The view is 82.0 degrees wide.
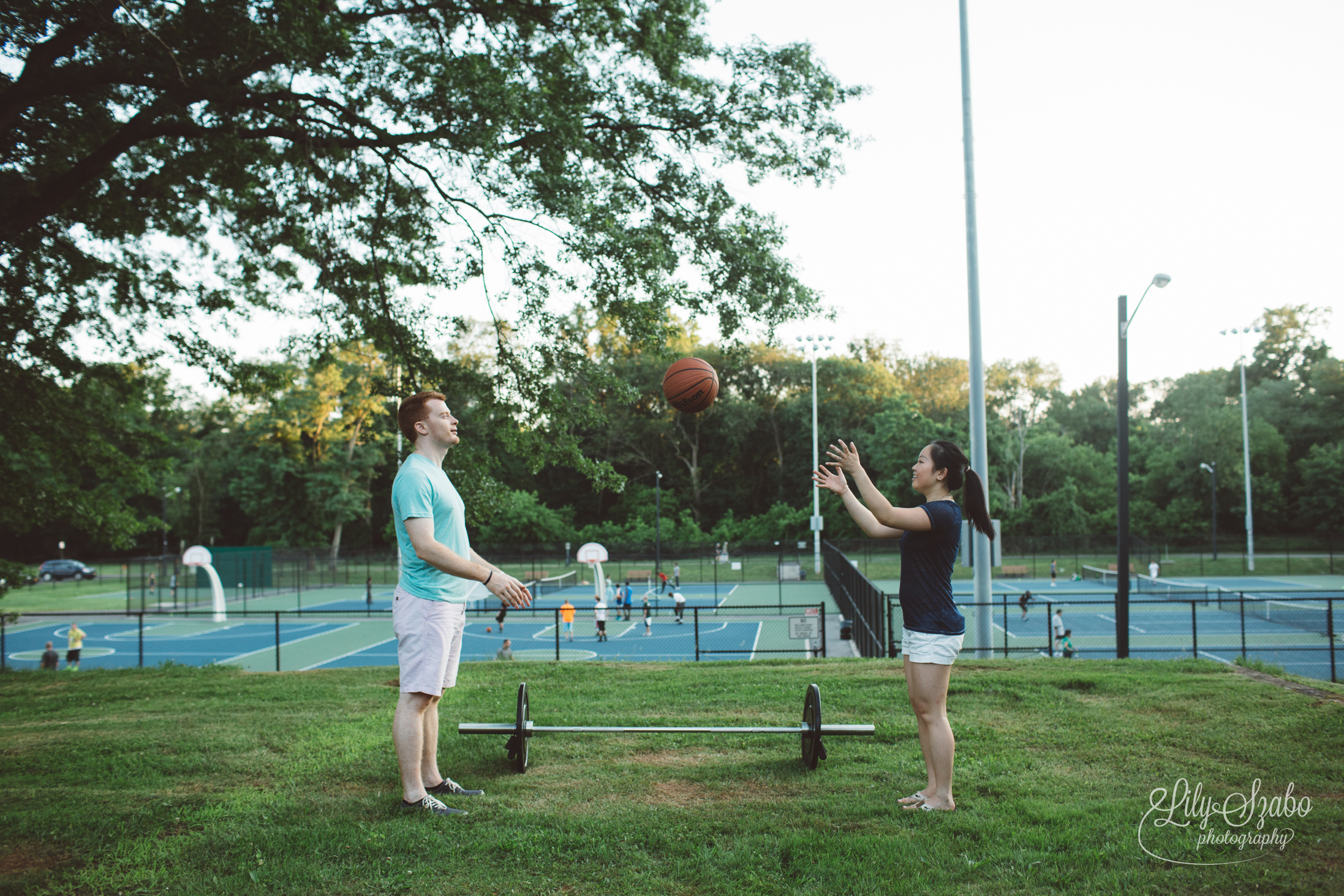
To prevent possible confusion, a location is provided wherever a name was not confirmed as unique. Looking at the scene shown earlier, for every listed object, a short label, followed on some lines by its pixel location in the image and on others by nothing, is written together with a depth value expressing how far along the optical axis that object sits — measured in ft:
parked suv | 169.48
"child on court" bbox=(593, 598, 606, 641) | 66.18
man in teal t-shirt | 12.89
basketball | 22.68
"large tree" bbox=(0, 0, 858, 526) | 29.53
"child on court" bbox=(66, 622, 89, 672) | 60.44
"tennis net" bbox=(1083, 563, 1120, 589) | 126.82
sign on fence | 47.93
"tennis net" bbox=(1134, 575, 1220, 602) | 100.53
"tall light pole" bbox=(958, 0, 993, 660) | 40.32
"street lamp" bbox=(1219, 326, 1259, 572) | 141.49
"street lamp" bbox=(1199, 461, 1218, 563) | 151.12
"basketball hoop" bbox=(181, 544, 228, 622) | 96.73
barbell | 15.08
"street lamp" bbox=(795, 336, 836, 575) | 126.11
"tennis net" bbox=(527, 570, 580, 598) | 118.11
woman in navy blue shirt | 13.09
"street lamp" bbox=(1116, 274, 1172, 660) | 40.22
